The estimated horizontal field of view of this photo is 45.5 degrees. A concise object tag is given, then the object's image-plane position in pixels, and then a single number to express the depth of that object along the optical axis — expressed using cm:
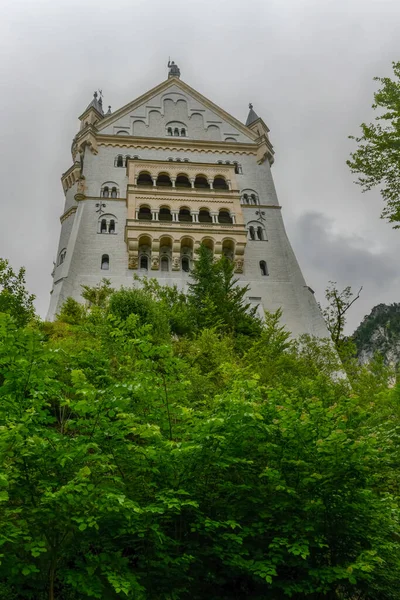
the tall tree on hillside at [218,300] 2472
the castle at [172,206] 3497
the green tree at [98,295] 2864
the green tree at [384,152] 1496
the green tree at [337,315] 3322
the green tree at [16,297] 1821
